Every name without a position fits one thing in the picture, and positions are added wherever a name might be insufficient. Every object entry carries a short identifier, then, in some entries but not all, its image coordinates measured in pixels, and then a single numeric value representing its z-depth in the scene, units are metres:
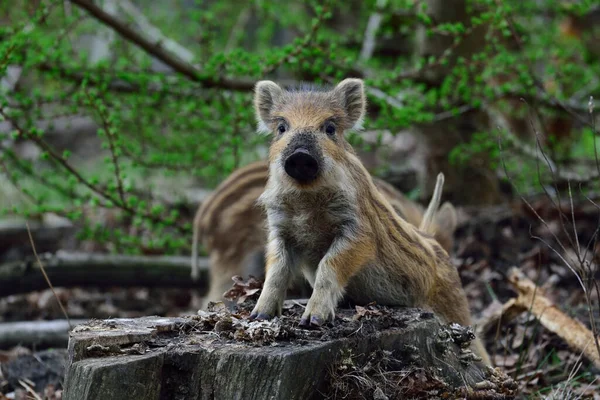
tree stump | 6.29
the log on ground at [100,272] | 14.01
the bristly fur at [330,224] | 7.72
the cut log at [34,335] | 12.14
